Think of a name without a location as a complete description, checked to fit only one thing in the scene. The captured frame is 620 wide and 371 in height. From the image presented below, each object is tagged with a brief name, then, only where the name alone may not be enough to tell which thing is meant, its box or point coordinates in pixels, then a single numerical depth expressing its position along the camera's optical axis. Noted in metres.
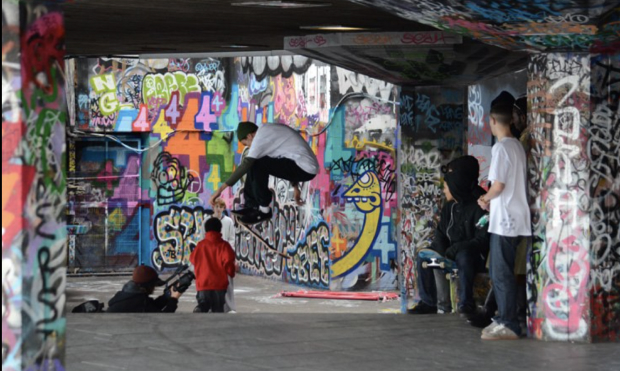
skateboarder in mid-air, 13.69
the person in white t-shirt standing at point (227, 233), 16.39
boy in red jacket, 15.84
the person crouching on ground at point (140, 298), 13.88
